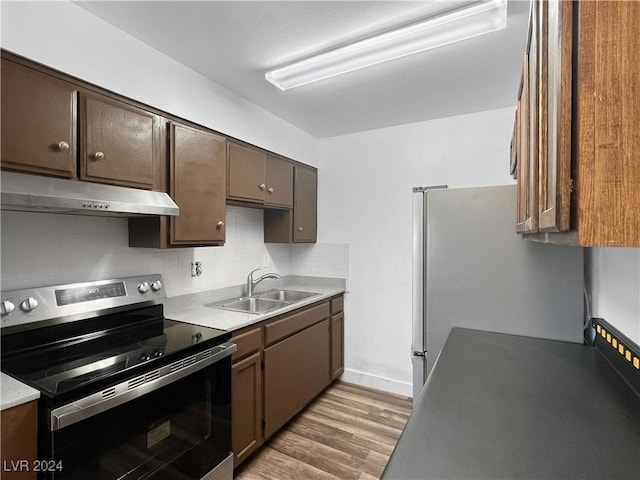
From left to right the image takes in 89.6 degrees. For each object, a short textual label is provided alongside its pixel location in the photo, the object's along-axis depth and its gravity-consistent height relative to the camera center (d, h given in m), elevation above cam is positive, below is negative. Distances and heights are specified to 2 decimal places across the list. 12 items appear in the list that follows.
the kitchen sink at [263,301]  2.48 -0.50
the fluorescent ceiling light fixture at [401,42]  1.45 +1.01
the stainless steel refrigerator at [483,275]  1.57 -0.18
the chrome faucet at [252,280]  2.71 -0.35
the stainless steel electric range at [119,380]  1.11 -0.55
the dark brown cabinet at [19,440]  0.97 -0.62
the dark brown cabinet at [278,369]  1.89 -0.91
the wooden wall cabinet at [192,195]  1.79 +0.27
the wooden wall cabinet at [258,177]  2.24 +0.49
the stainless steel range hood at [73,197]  1.10 +0.17
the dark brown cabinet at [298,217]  2.91 +0.21
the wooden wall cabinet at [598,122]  0.42 +0.16
